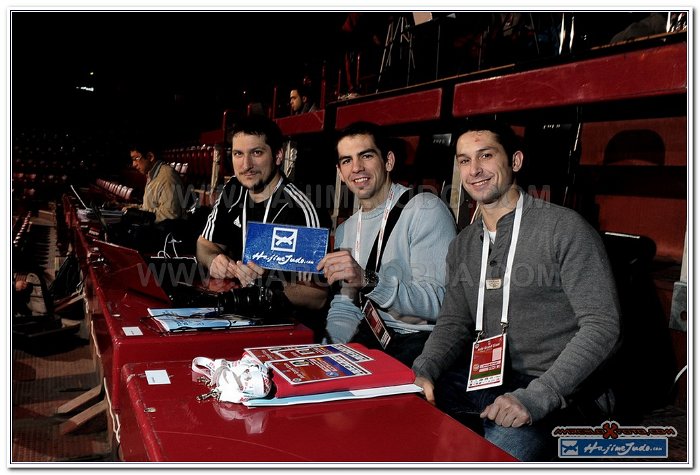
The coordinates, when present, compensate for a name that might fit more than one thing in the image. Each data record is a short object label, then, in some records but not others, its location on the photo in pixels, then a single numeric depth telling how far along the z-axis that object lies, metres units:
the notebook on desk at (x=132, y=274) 1.46
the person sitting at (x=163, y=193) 4.31
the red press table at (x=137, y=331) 1.08
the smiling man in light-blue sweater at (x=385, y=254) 1.46
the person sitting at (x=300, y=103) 6.00
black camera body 1.27
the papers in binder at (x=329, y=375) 0.83
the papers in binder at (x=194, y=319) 1.17
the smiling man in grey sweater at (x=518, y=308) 1.09
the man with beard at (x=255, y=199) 1.96
